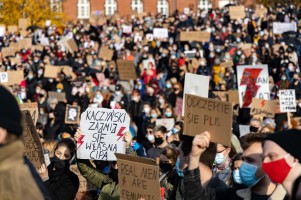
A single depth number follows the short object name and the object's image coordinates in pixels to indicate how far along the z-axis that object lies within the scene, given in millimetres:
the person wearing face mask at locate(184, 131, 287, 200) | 5561
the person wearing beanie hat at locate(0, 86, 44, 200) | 3482
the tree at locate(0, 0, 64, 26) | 57525
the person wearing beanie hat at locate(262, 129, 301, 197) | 4366
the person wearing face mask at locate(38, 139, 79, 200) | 9014
